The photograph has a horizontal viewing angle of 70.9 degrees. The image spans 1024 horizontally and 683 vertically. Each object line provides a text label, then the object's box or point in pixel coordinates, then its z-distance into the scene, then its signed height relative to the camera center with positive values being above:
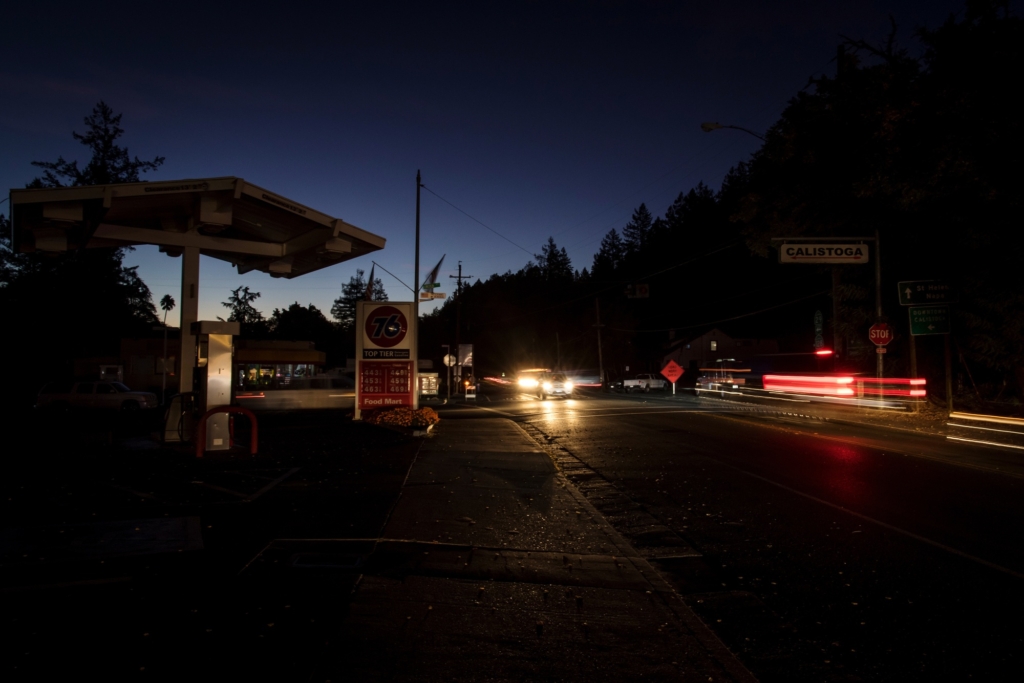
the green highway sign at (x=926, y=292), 22.72 +2.64
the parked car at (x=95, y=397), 32.88 -0.79
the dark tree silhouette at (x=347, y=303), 158.25 +16.94
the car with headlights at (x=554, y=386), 41.84 -0.50
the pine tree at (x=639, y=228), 112.44 +23.61
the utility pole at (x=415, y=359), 19.58 +0.52
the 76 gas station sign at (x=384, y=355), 19.48 +0.63
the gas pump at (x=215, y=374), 13.26 +0.10
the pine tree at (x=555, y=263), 132.75 +21.61
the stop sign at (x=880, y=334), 23.27 +1.35
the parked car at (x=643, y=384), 60.91 -0.60
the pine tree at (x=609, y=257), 117.94 +20.26
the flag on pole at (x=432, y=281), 31.55 +4.43
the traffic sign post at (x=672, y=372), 36.91 +0.25
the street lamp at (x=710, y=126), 23.45 +8.18
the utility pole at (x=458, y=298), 53.16 +6.88
